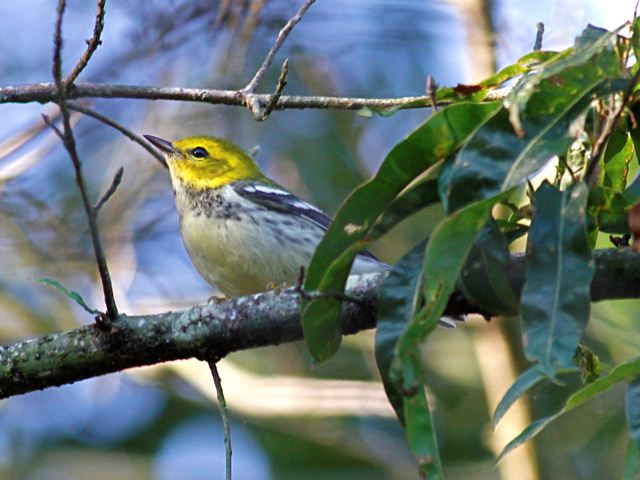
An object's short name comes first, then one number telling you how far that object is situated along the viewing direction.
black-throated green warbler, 9.44
